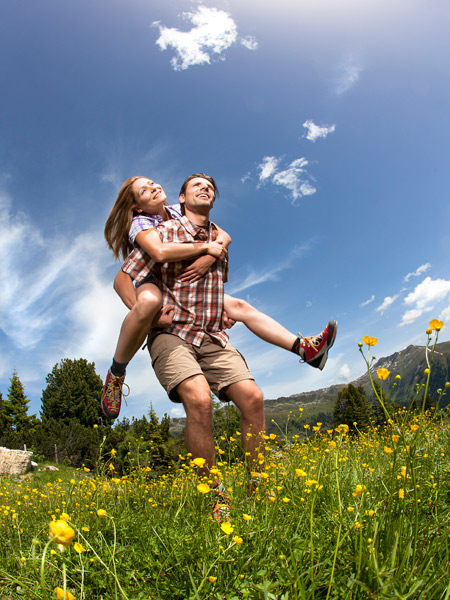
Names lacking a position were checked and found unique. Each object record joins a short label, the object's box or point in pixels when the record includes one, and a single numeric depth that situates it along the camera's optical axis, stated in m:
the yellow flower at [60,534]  0.88
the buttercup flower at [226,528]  1.23
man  2.86
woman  3.18
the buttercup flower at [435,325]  1.57
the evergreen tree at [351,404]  48.38
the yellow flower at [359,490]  1.48
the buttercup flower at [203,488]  1.60
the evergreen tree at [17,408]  41.25
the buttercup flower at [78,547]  1.36
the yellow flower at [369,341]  1.63
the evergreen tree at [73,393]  44.06
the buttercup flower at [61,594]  0.90
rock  20.00
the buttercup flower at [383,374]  1.49
